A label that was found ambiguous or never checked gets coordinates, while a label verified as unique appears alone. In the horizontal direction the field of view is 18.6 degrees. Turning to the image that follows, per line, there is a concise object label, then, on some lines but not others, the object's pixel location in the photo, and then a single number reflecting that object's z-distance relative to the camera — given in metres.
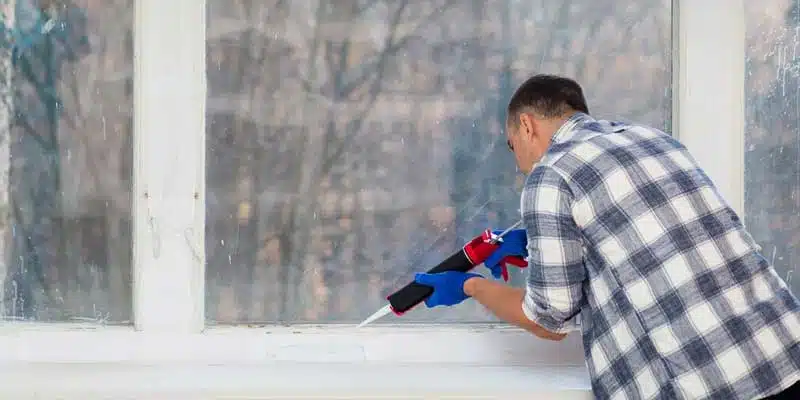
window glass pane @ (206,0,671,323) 5.19
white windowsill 5.09
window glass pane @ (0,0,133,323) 5.19
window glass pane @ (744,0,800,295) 5.18
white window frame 5.15
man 4.61
